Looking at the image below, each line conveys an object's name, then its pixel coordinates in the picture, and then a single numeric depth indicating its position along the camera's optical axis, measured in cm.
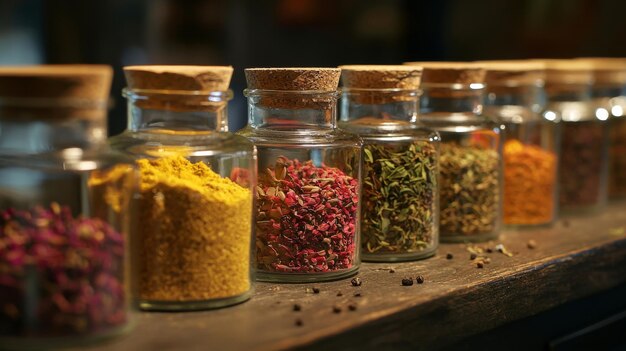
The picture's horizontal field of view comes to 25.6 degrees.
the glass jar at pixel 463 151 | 77
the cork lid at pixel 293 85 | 66
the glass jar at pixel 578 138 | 90
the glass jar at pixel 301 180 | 66
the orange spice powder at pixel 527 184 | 83
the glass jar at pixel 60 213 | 55
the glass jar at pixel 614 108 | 94
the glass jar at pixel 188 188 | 61
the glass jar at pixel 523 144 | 83
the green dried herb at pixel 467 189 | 77
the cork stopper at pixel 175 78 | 61
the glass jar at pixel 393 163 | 72
